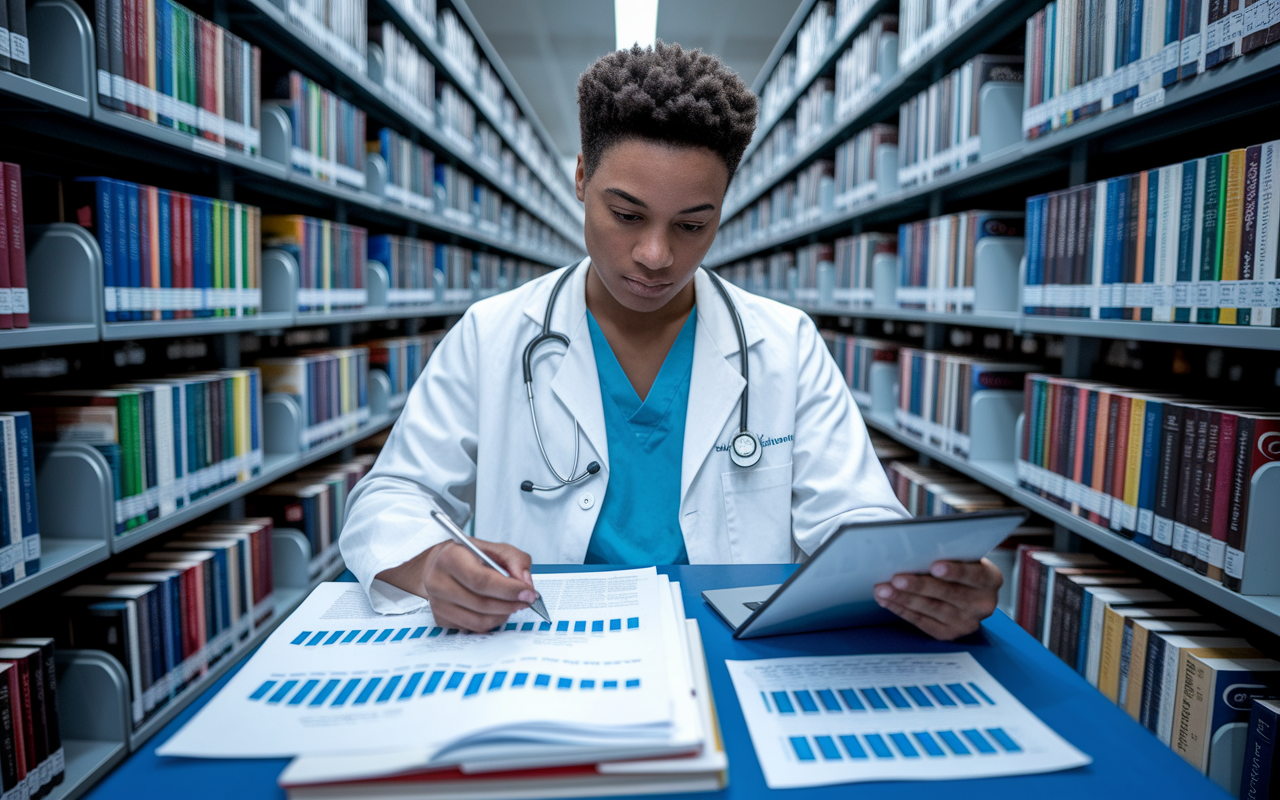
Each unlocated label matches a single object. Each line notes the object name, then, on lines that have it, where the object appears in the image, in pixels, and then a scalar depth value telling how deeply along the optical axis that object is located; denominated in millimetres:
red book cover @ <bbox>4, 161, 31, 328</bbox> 1164
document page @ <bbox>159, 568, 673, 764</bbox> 496
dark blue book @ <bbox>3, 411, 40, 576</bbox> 1203
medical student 1046
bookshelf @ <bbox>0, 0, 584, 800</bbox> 1293
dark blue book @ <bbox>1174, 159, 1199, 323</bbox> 1208
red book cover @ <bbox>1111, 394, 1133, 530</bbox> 1354
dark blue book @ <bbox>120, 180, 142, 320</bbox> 1467
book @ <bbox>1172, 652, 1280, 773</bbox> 1093
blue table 496
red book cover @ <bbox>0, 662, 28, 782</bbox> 1145
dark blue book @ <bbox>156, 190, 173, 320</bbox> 1560
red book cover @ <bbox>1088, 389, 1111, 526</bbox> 1417
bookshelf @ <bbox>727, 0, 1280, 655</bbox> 1143
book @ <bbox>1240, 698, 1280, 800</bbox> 1025
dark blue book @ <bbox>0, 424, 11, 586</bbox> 1159
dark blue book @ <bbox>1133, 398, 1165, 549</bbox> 1277
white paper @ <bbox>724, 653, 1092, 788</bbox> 521
